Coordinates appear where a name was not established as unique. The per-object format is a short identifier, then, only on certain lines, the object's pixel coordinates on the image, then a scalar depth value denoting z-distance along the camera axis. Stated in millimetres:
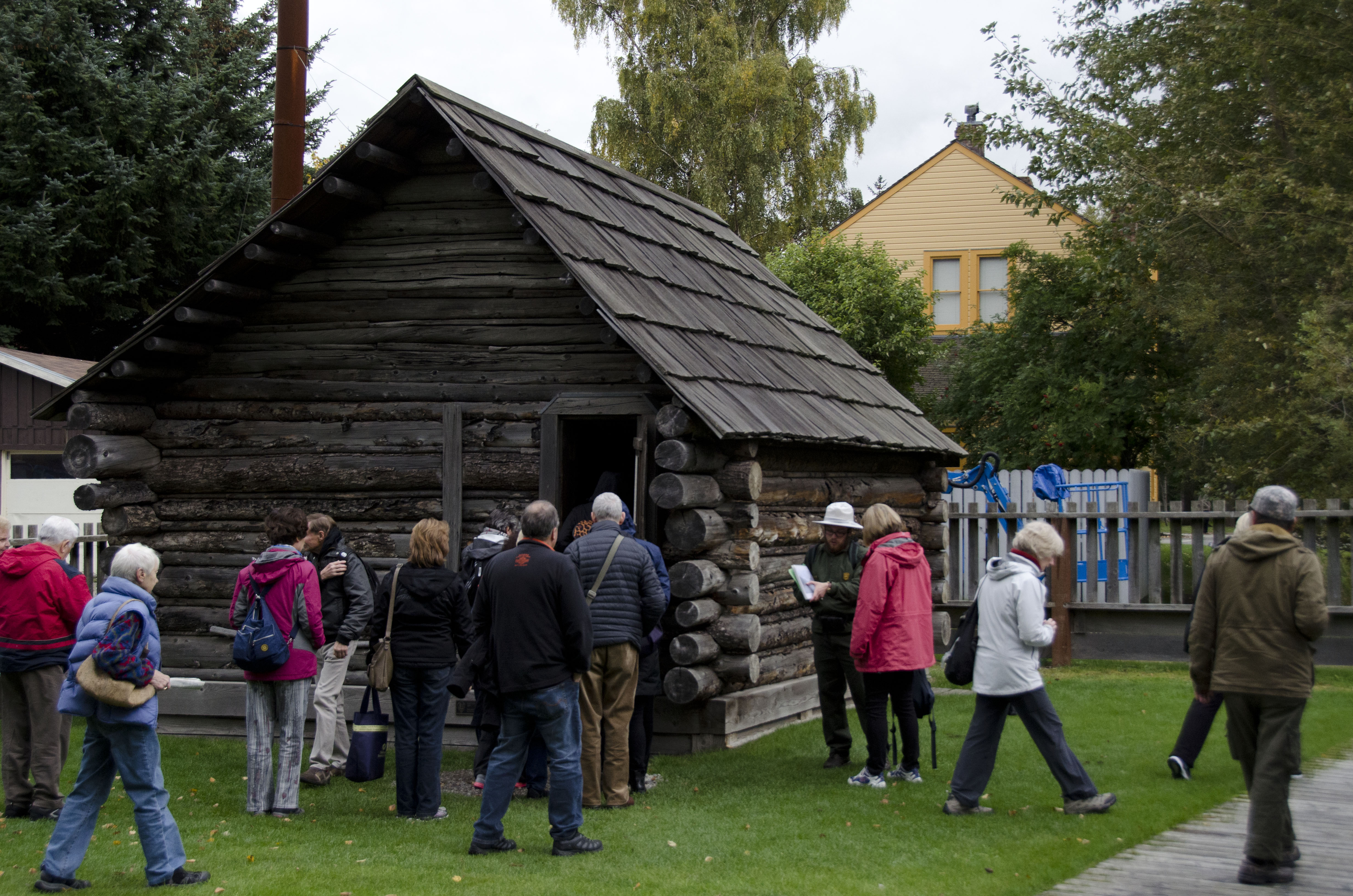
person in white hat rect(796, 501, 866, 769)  8836
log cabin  9609
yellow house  29562
